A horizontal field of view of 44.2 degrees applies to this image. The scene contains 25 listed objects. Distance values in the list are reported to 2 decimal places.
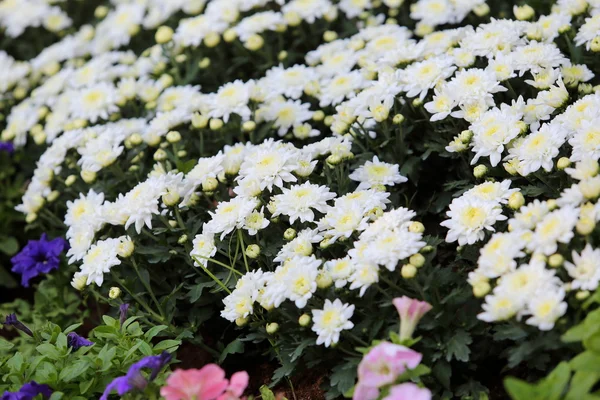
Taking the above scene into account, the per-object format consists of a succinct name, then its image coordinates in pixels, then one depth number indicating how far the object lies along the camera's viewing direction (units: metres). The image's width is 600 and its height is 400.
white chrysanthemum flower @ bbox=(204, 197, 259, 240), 2.84
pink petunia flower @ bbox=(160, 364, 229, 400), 2.23
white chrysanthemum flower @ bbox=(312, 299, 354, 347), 2.46
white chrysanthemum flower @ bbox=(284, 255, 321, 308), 2.52
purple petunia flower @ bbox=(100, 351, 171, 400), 2.37
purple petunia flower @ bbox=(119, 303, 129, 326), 2.83
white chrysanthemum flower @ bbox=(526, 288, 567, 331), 2.13
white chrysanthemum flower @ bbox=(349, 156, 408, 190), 3.12
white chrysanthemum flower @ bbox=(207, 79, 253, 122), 3.70
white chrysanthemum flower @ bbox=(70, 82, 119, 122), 4.25
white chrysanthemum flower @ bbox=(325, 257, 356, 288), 2.54
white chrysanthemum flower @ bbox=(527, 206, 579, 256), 2.25
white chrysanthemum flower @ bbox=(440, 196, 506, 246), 2.54
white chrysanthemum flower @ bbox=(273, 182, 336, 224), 2.84
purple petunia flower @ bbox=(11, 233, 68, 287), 3.63
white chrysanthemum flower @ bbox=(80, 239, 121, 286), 2.99
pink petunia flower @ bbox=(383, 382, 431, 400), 2.06
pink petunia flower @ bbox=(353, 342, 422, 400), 2.17
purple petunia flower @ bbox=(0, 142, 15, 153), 4.55
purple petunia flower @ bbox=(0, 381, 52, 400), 2.46
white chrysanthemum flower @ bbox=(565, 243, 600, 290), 2.18
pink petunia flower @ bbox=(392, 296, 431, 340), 2.32
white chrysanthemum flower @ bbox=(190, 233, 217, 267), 2.96
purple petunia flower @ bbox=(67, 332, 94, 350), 2.84
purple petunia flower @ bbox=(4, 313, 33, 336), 2.86
